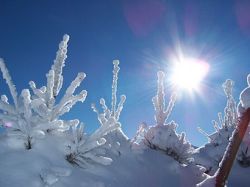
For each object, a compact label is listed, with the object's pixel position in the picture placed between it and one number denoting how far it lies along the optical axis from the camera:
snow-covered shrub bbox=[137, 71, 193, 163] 3.69
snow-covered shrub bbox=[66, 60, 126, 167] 2.32
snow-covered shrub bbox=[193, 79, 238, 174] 4.69
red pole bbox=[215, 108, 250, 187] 2.24
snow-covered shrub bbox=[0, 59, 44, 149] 2.13
